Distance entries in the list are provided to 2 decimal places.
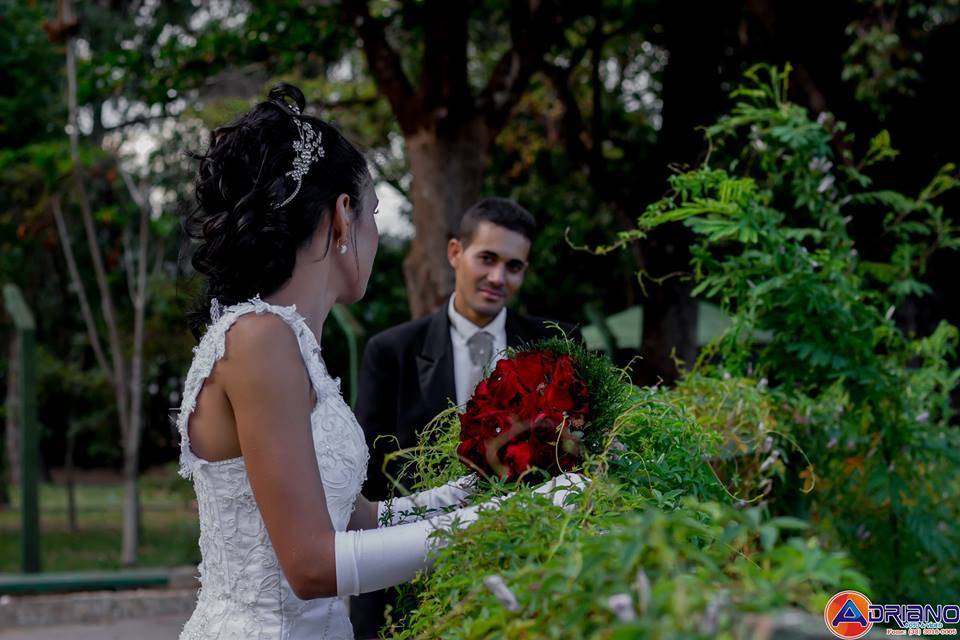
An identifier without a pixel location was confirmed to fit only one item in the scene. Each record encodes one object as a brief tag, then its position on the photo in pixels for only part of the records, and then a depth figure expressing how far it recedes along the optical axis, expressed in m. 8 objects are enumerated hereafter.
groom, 4.17
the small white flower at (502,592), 1.32
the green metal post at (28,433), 10.07
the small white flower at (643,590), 1.12
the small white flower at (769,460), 3.69
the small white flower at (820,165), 4.13
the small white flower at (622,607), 1.12
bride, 2.12
